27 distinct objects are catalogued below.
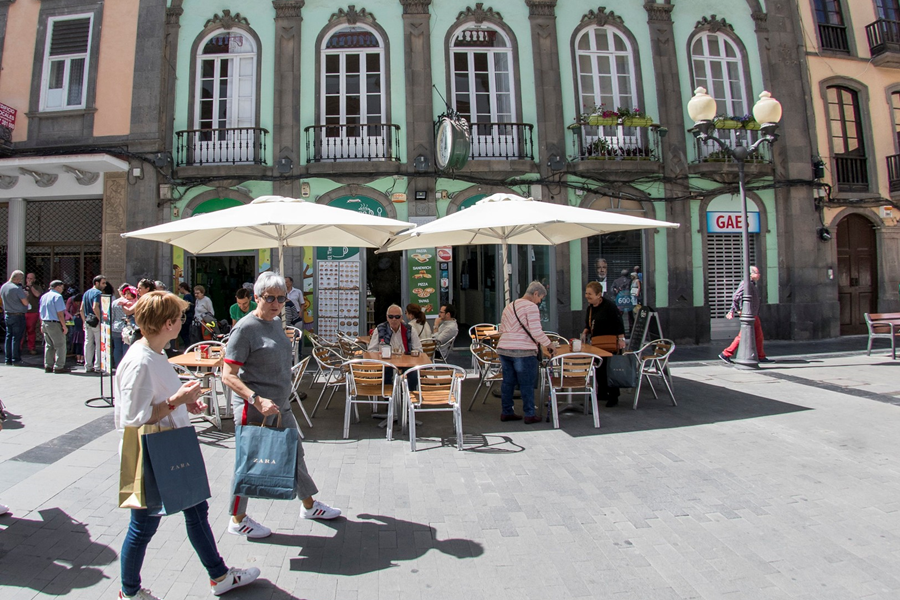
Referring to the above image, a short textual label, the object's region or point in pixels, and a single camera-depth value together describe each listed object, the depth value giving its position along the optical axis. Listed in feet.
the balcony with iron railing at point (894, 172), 48.47
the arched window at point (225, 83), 43.27
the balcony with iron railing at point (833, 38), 48.47
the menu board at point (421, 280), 41.81
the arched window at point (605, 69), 44.75
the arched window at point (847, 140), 47.88
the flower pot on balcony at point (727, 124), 44.39
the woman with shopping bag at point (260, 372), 11.18
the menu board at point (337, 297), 41.86
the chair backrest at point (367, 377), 19.06
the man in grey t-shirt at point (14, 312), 32.65
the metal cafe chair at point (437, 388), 17.99
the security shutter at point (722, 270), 45.37
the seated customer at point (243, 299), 25.62
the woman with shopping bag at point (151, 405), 8.55
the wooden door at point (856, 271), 48.21
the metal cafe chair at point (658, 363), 23.08
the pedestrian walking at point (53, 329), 31.58
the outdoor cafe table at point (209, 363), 19.51
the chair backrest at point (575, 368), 20.02
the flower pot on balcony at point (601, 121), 42.47
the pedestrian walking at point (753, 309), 33.26
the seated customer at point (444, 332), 26.28
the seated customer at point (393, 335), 22.26
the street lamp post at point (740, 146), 31.09
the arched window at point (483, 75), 43.73
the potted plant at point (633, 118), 42.83
